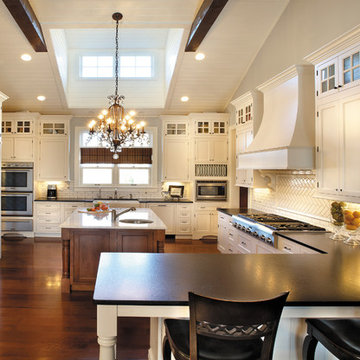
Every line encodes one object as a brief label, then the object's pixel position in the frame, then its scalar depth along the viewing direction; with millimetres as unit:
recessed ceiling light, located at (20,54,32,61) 5699
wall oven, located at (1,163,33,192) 7215
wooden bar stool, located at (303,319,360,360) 1478
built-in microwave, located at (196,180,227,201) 7422
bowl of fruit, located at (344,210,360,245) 3004
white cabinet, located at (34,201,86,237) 7246
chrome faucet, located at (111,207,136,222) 4207
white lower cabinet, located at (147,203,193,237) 7293
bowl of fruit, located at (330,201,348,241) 3160
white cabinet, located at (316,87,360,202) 2910
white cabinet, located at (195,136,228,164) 7469
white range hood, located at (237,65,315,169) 3633
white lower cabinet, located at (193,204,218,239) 7352
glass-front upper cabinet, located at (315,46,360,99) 2900
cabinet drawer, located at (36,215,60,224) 7262
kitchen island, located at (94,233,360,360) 1485
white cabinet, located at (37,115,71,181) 7449
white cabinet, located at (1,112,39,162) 7293
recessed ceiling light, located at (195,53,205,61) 5792
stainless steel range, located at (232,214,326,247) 3709
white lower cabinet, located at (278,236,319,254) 3015
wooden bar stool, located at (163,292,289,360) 1219
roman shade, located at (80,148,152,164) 7684
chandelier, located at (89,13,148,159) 4332
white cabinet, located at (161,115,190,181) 7535
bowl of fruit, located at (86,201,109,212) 5034
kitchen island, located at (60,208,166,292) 3932
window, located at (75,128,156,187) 7777
